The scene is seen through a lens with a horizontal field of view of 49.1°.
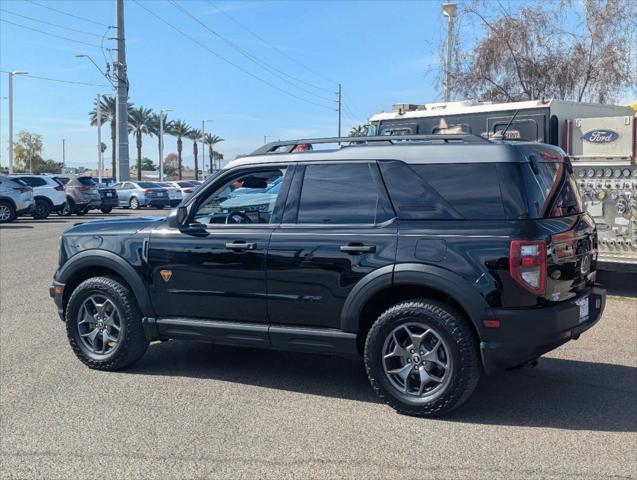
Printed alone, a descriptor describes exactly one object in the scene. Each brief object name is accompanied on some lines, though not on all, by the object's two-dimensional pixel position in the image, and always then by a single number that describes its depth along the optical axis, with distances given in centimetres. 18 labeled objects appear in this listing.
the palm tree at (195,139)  8194
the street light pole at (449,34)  1848
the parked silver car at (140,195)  3359
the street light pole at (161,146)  6371
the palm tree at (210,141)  9853
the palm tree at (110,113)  6575
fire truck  860
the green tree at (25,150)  9975
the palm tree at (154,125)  7012
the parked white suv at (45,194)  2533
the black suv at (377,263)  463
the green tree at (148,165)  14173
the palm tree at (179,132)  7781
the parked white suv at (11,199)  2280
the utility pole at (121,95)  3039
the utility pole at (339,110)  6840
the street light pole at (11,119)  4461
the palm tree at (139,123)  6944
